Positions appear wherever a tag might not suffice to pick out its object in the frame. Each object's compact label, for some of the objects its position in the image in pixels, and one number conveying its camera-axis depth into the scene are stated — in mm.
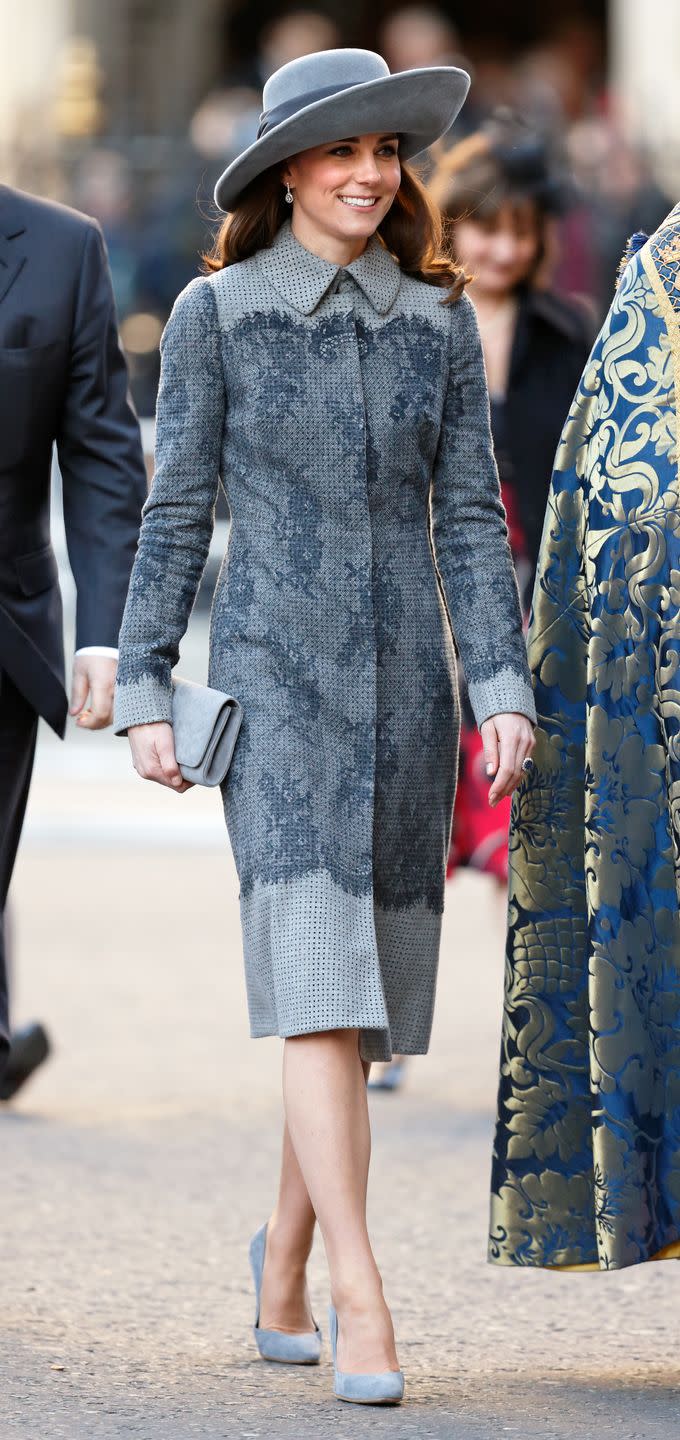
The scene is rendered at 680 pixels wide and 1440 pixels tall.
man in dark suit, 7961
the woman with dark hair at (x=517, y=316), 11031
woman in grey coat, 7203
